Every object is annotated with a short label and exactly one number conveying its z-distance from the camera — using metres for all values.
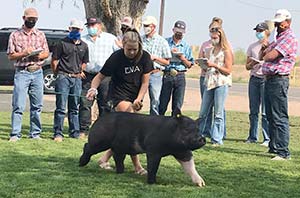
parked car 33.80
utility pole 56.91
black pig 11.35
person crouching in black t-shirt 12.86
